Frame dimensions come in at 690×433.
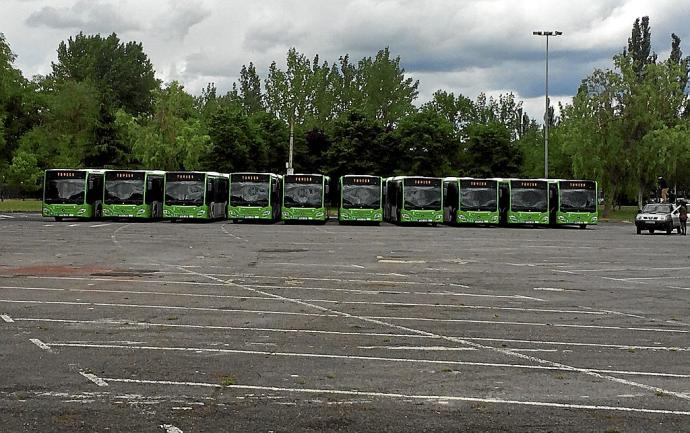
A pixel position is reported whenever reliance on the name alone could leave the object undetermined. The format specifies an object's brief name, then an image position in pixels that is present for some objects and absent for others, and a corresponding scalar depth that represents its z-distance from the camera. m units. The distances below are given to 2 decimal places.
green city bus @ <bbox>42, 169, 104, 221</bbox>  50.72
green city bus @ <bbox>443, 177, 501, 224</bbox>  53.78
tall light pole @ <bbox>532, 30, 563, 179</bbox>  67.69
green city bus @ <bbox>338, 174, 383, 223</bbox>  53.00
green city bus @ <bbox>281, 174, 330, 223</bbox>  52.50
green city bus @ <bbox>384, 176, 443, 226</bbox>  52.78
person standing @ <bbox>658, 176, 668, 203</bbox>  65.44
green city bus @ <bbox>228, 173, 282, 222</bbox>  52.41
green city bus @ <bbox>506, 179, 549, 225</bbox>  53.78
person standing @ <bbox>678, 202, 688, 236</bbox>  47.62
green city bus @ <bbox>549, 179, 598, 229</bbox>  53.28
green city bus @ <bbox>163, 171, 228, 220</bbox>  51.66
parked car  47.22
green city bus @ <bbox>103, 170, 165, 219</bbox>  51.66
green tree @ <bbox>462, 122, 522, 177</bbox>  87.75
